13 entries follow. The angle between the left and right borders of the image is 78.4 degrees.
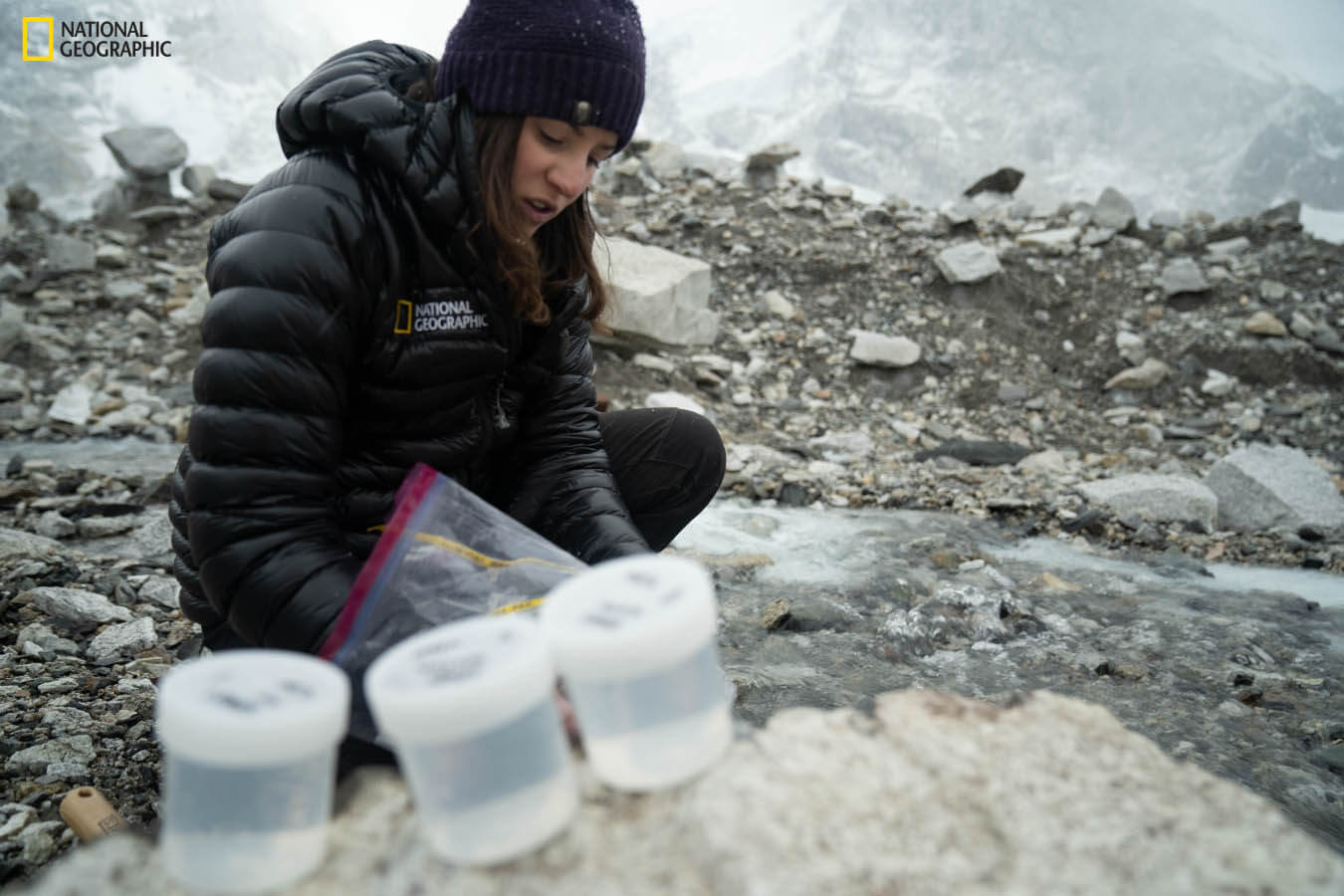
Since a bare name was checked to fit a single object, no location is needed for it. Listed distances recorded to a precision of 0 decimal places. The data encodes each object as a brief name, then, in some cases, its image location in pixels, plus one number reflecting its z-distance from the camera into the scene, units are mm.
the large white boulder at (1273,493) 3582
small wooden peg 1387
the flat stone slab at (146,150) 6957
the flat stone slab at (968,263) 5957
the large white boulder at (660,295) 5016
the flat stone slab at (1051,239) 6352
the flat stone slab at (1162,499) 3621
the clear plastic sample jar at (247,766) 739
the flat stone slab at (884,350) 5379
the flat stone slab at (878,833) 788
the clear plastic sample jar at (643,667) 793
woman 1252
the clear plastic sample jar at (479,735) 736
